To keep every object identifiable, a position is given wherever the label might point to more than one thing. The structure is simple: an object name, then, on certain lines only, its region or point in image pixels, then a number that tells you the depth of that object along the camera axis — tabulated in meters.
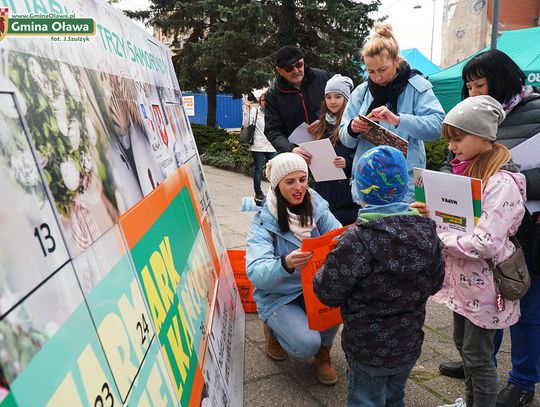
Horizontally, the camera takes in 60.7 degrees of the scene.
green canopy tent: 9.28
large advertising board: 0.85
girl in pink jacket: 2.01
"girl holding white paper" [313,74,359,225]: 3.45
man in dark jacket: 3.77
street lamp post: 28.75
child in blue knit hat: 1.73
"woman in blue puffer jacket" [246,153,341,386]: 2.57
